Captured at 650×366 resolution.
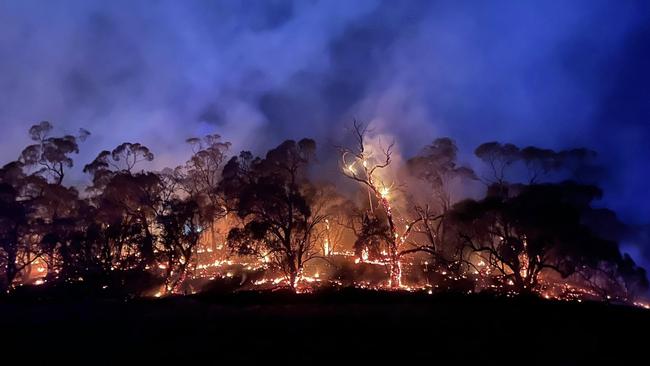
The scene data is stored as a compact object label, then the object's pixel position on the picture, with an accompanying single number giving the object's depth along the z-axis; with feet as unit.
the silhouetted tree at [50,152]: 113.19
